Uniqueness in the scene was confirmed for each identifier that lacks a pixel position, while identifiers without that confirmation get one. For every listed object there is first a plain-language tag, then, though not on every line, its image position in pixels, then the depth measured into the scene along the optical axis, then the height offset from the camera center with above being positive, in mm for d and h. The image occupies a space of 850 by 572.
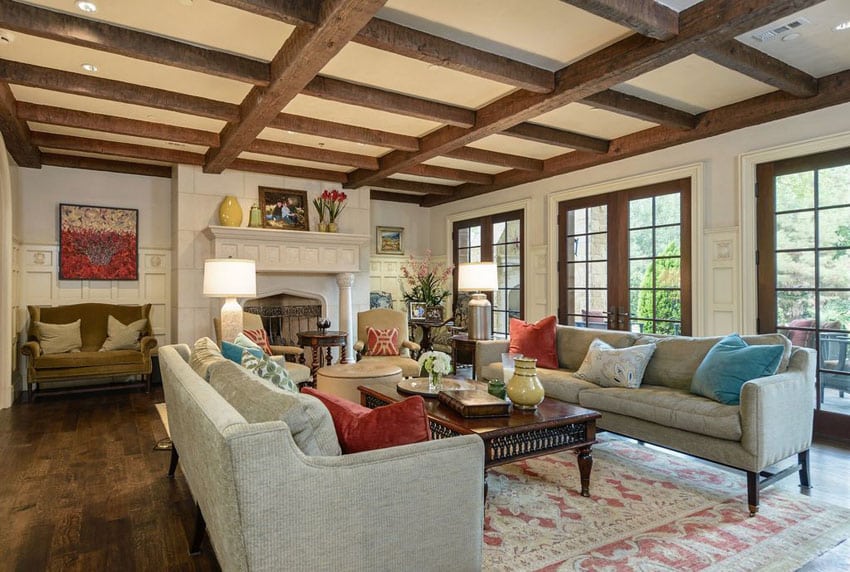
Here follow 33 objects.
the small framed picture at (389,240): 7762 +743
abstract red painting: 5715 +533
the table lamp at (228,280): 3980 +72
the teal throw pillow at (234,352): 2666 -332
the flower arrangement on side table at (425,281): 7504 +112
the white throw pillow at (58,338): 5203 -483
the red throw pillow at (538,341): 4324 -459
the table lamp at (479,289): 5047 -9
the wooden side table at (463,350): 4965 -605
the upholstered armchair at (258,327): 5090 -404
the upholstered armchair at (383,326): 5419 -402
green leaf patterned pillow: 2295 -370
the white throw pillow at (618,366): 3475 -537
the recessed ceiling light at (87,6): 2643 +1461
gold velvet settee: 4996 -642
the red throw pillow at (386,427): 1654 -449
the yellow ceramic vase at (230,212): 5812 +871
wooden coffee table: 2477 -718
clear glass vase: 3200 -582
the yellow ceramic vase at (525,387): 2740 -526
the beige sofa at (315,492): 1336 -581
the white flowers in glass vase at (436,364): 3102 -457
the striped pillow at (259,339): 4906 -477
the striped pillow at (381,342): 5352 -558
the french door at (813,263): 3760 +178
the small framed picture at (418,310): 7327 -314
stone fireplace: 5879 +201
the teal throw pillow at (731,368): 2820 -456
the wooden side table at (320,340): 5285 -523
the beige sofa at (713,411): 2598 -707
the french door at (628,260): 4820 +282
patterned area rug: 2119 -1105
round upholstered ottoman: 4125 -713
